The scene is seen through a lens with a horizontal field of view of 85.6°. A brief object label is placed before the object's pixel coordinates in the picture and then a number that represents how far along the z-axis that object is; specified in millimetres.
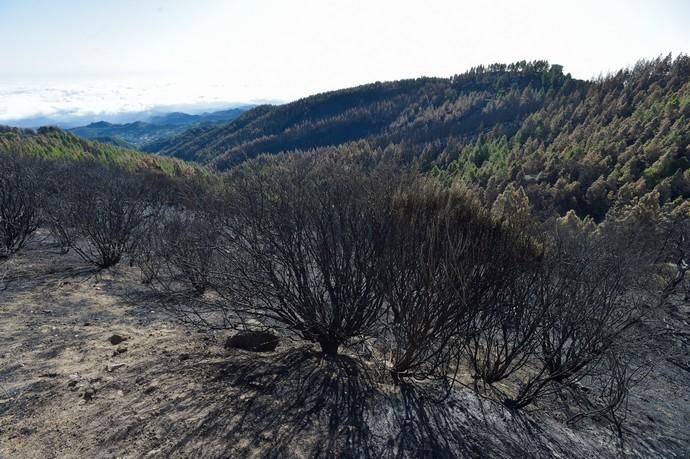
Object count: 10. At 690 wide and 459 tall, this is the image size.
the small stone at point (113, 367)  5477
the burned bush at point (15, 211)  11805
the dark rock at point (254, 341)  6734
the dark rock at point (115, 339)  6627
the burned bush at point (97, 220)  12266
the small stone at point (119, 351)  6074
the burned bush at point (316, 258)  5848
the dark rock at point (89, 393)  4742
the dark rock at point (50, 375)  5258
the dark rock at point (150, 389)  4940
